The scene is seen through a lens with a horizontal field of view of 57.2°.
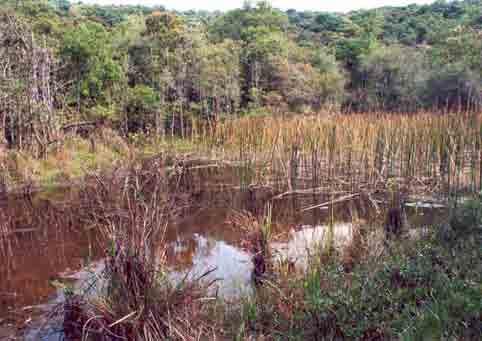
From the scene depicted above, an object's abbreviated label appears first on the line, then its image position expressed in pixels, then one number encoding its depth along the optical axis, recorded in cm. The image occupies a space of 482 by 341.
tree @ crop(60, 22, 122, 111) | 1023
